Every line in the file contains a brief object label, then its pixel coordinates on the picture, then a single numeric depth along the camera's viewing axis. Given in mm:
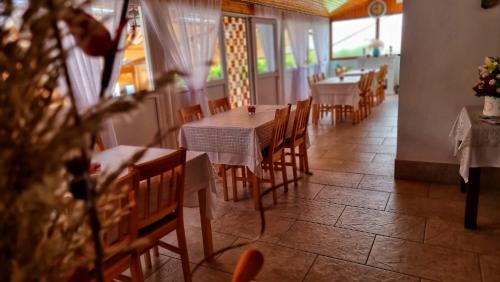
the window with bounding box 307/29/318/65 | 8663
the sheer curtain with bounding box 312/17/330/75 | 8906
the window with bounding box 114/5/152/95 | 3900
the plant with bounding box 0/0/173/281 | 453
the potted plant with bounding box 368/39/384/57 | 8844
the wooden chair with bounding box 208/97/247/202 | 3250
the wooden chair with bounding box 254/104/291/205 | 2973
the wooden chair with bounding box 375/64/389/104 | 7820
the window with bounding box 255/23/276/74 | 6702
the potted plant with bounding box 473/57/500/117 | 2363
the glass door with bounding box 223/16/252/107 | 5793
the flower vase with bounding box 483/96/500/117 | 2457
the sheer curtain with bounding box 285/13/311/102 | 7594
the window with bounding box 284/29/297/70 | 7620
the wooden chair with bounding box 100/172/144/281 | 1576
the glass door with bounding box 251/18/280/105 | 6492
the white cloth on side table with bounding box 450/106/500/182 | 2318
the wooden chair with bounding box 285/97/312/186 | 3332
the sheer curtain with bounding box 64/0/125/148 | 3014
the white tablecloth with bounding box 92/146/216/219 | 2154
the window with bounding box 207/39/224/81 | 5309
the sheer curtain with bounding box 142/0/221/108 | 4035
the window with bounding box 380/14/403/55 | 9445
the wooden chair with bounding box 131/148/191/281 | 1681
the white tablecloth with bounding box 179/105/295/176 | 2859
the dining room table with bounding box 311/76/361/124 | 5895
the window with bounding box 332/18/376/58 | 9781
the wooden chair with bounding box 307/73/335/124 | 6359
